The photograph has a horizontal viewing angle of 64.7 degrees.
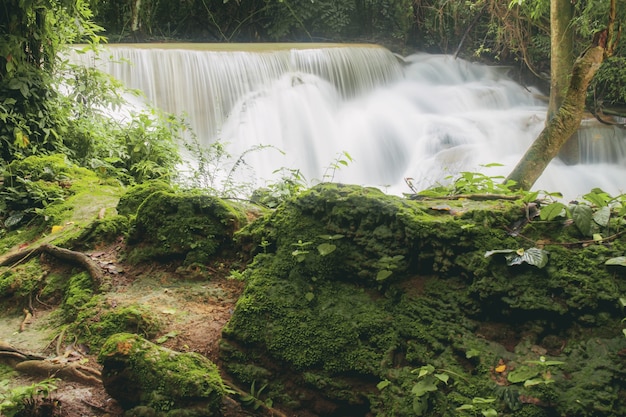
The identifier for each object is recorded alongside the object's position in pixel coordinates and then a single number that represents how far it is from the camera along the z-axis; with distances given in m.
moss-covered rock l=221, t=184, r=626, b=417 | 1.77
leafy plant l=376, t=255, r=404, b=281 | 2.21
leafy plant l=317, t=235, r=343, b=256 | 2.31
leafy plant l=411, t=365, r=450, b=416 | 1.82
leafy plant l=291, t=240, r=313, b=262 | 2.37
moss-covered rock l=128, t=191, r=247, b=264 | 2.89
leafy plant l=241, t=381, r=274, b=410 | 2.02
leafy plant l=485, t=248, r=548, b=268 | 1.95
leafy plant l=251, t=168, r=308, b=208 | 3.69
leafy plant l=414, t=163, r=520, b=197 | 3.14
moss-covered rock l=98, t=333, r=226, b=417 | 1.91
